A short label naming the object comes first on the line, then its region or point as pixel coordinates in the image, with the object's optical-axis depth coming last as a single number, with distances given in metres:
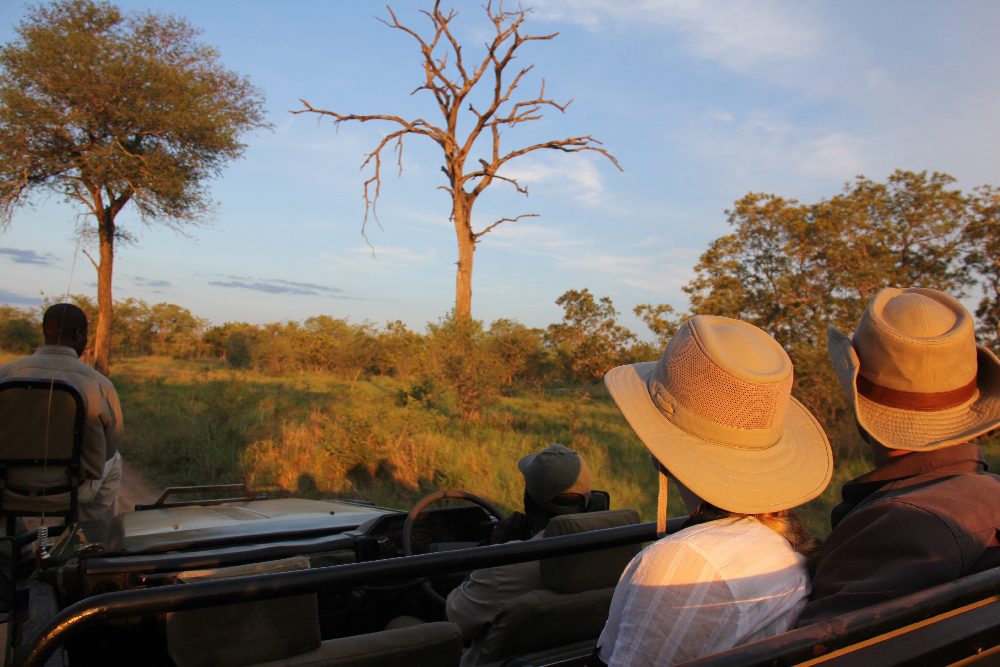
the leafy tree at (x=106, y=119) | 12.36
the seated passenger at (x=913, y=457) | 1.24
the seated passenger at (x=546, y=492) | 2.95
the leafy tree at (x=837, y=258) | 10.90
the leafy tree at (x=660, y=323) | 13.09
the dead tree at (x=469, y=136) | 13.80
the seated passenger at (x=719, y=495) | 1.16
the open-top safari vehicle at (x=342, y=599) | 1.06
